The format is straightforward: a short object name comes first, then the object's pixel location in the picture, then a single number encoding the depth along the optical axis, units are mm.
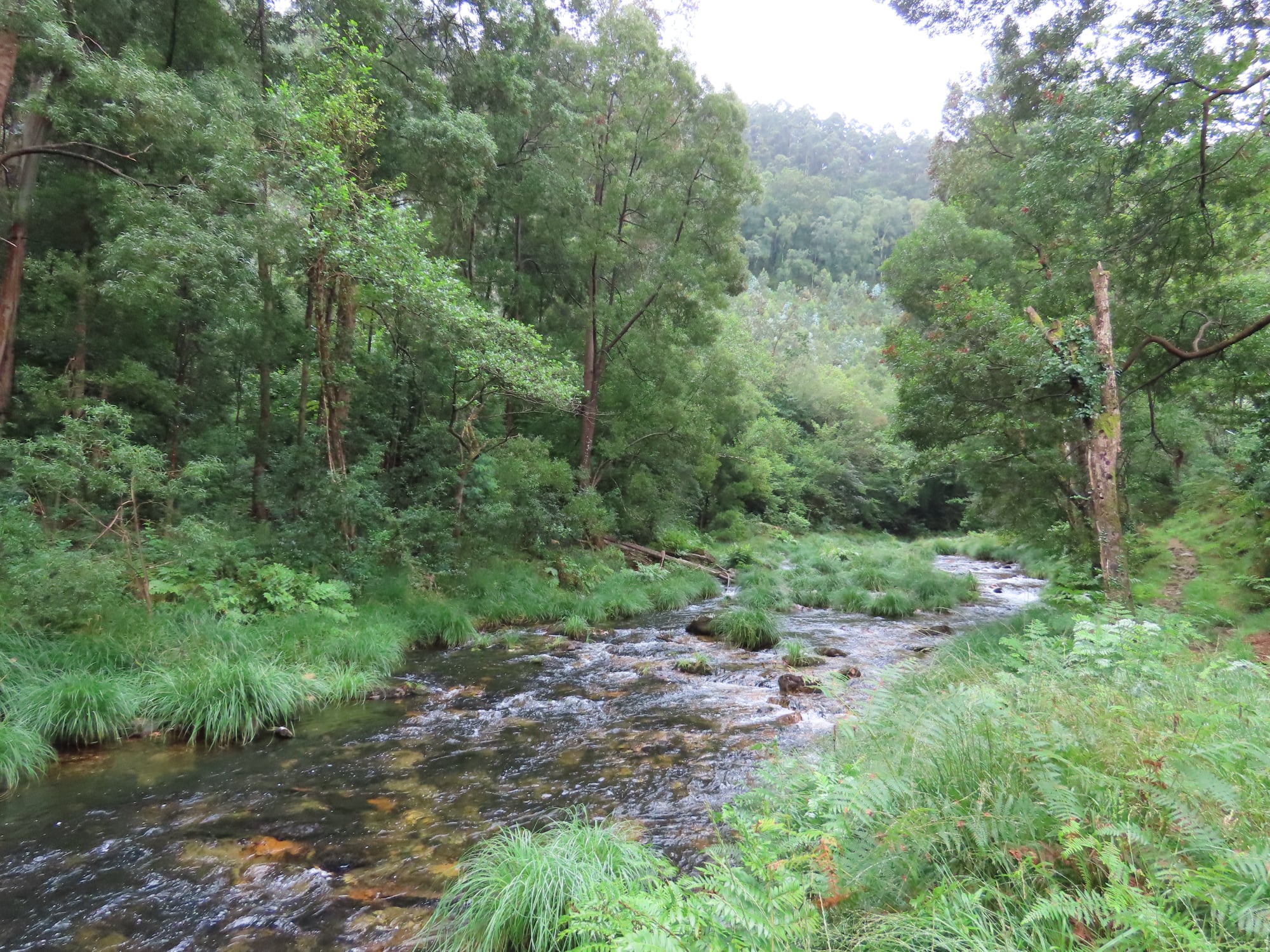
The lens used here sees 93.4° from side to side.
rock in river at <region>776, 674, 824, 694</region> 7273
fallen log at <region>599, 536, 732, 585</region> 17156
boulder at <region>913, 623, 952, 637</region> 10898
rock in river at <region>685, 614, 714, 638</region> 10805
